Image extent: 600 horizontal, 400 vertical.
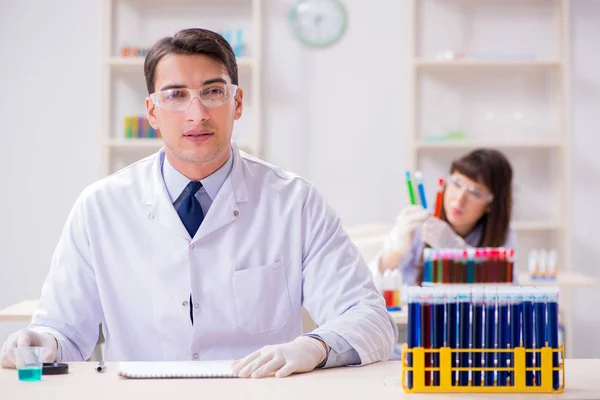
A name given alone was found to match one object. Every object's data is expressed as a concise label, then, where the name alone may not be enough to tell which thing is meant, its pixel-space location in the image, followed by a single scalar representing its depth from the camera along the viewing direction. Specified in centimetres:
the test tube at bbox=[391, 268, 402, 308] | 339
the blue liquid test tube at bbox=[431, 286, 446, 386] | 201
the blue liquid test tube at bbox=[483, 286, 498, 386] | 201
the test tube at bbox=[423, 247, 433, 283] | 345
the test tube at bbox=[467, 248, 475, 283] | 337
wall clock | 529
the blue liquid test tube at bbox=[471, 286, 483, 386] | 201
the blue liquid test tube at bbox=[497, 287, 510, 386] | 202
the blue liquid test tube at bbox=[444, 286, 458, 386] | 201
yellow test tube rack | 200
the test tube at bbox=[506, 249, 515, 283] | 337
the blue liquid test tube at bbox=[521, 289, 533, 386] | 201
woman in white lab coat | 385
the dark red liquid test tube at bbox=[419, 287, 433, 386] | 201
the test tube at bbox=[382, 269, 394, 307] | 339
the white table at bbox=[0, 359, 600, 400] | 198
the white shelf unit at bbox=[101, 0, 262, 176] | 525
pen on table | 215
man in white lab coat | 248
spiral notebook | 209
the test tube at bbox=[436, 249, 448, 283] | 342
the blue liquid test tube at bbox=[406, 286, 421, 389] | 201
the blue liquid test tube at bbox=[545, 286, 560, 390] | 202
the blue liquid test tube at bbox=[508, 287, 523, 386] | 202
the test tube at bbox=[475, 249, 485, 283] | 337
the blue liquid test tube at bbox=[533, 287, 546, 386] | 201
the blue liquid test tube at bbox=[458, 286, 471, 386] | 201
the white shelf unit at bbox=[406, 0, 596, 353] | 528
